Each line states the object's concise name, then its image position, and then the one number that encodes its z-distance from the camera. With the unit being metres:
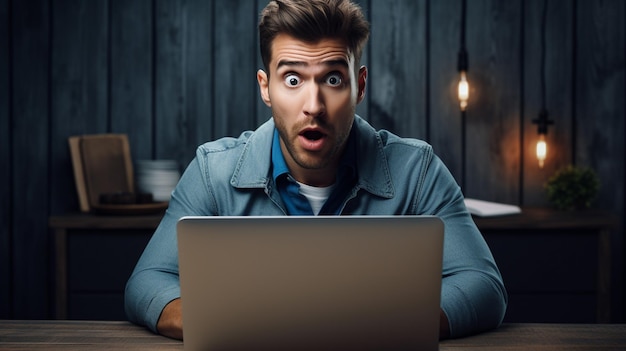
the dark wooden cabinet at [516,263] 2.76
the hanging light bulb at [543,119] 3.12
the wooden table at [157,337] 1.24
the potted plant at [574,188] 3.00
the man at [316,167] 1.57
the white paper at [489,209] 2.80
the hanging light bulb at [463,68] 3.13
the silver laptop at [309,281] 1.02
